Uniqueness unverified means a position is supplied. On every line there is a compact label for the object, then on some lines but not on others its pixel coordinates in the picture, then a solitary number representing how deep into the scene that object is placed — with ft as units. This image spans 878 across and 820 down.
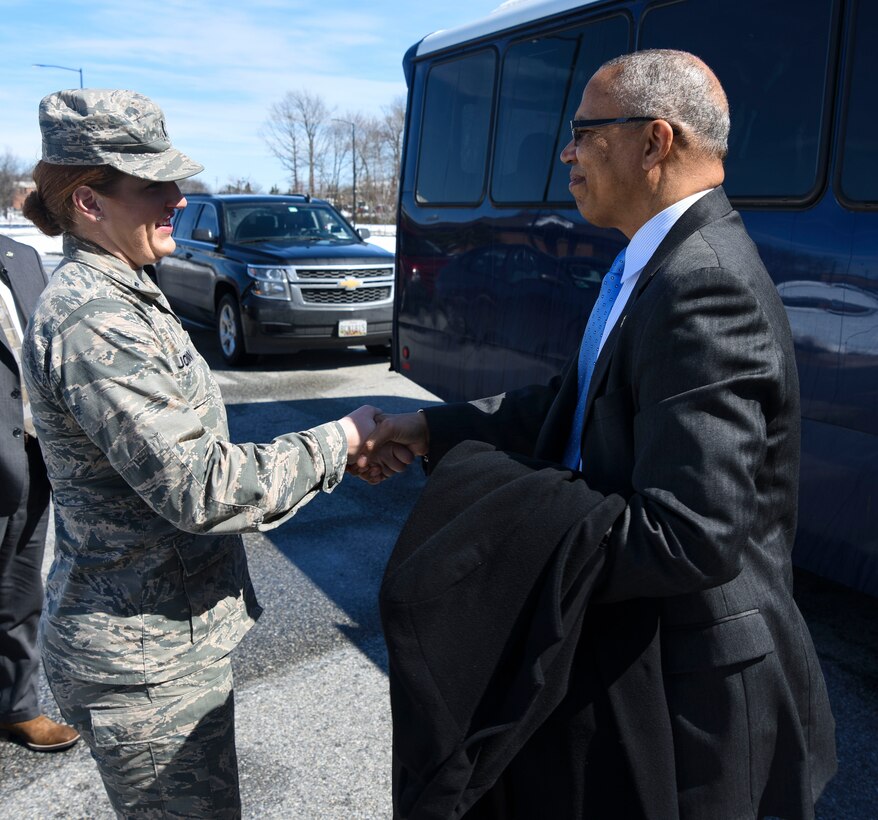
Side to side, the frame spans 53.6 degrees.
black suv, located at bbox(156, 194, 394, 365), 32.65
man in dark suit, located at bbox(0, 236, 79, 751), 9.89
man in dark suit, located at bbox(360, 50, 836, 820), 4.33
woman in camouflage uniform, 5.34
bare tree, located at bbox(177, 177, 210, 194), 136.77
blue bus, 11.42
